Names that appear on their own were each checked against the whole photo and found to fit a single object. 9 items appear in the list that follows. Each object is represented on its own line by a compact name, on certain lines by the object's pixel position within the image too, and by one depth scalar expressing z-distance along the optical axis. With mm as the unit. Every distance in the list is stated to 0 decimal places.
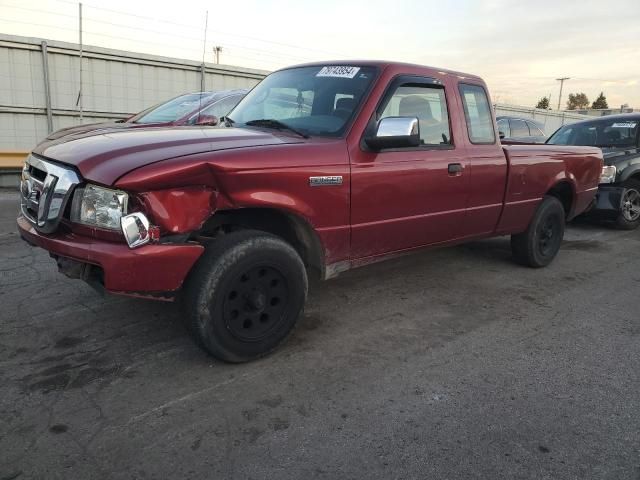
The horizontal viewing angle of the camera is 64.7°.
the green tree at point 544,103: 75625
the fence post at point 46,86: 10555
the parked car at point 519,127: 11742
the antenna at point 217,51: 11062
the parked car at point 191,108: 7113
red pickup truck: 2625
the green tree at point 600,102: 74000
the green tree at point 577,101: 81819
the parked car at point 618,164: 7383
